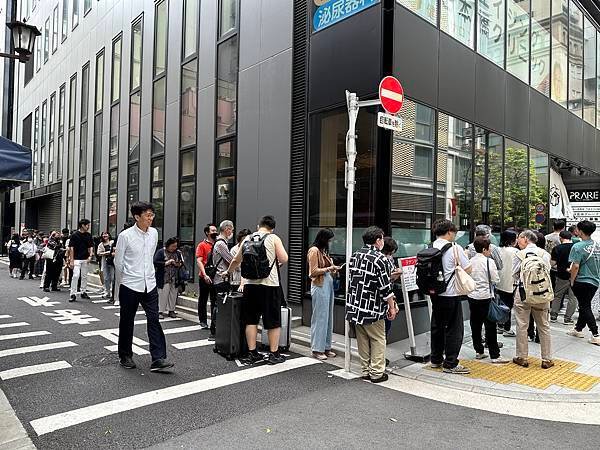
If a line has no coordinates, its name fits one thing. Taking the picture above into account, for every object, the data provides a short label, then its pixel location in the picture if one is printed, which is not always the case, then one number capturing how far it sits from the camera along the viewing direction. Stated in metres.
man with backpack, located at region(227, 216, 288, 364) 6.10
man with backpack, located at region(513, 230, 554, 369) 6.02
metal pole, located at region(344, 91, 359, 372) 6.02
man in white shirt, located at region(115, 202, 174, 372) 5.77
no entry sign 6.07
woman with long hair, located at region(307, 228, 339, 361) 6.50
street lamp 7.59
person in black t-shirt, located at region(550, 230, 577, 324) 8.51
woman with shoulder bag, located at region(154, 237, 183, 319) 9.07
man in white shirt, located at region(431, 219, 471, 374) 5.78
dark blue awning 5.42
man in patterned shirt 5.50
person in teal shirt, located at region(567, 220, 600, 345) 7.46
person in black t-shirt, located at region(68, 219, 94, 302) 11.76
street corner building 8.03
